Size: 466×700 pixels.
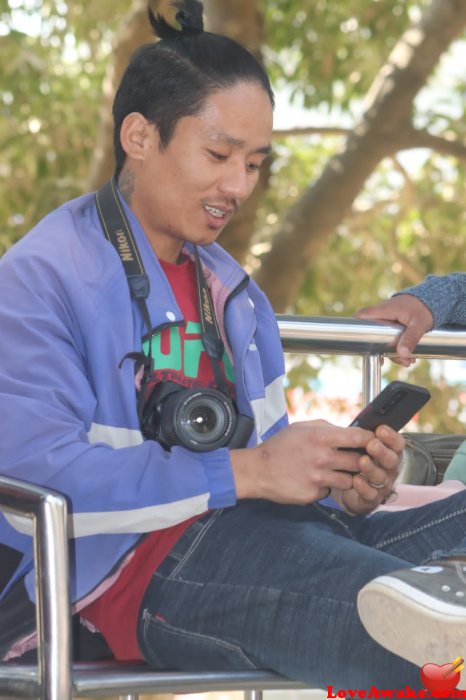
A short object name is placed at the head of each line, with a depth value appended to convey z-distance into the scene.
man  3.03
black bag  4.16
